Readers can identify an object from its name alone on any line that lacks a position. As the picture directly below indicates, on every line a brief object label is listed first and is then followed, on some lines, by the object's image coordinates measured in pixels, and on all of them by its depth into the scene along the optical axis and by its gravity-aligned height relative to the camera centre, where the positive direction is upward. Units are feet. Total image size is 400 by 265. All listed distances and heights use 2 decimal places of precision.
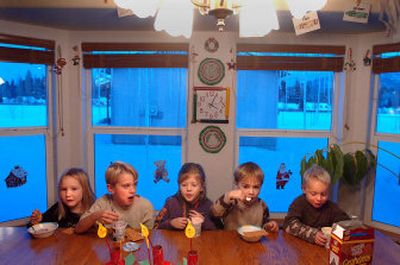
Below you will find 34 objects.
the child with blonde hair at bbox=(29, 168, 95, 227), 5.87 -1.70
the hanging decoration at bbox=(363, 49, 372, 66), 9.46 +1.49
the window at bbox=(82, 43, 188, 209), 10.03 -0.28
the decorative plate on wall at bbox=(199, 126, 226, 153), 9.70 -0.90
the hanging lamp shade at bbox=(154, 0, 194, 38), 3.96 +1.12
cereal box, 3.84 -1.57
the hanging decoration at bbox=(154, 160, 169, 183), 10.37 -2.01
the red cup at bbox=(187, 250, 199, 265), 4.00 -1.82
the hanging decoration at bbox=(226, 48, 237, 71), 9.52 +1.29
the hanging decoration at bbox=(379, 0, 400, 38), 7.64 +2.31
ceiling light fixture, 3.69 +1.15
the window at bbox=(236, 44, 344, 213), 10.05 -0.10
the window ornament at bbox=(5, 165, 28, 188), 9.44 -2.10
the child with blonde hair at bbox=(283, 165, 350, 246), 5.53 -1.67
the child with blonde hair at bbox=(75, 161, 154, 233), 5.59 -1.64
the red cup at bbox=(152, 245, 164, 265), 3.95 -1.79
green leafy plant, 8.68 -1.42
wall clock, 9.56 +0.12
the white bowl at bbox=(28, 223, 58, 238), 5.02 -1.97
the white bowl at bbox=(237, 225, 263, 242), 4.95 -1.93
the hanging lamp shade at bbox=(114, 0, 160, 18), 3.82 +1.19
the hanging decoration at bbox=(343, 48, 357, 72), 9.64 +1.37
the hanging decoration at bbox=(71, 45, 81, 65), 9.71 +1.40
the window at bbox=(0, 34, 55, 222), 9.15 -0.65
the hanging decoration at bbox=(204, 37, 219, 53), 9.46 +1.81
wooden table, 4.42 -2.03
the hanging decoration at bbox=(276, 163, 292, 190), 10.47 -2.11
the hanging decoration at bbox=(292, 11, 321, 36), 7.00 +1.89
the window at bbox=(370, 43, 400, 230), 9.43 -0.89
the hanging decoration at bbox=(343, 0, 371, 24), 7.64 +2.31
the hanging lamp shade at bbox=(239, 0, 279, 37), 3.94 +1.12
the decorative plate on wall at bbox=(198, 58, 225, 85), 9.50 +1.07
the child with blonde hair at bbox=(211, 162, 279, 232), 5.78 -1.73
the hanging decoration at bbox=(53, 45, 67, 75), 9.56 +1.23
